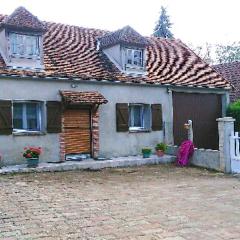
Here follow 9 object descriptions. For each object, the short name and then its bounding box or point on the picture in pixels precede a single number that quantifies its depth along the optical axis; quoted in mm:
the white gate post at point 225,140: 13422
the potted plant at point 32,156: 13423
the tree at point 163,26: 38469
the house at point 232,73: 24266
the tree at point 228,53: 52000
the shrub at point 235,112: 19141
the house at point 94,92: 14344
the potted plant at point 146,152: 15977
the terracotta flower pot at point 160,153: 16312
